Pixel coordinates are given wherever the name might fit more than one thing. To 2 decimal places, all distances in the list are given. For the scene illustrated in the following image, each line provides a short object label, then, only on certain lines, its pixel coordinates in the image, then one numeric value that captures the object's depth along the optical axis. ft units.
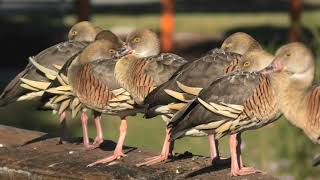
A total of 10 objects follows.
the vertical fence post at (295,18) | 122.83
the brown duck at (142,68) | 46.62
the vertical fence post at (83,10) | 111.75
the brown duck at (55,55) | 52.13
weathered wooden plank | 41.10
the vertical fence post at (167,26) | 134.51
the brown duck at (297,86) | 42.37
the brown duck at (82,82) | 48.80
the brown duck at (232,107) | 42.24
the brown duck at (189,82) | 44.50
